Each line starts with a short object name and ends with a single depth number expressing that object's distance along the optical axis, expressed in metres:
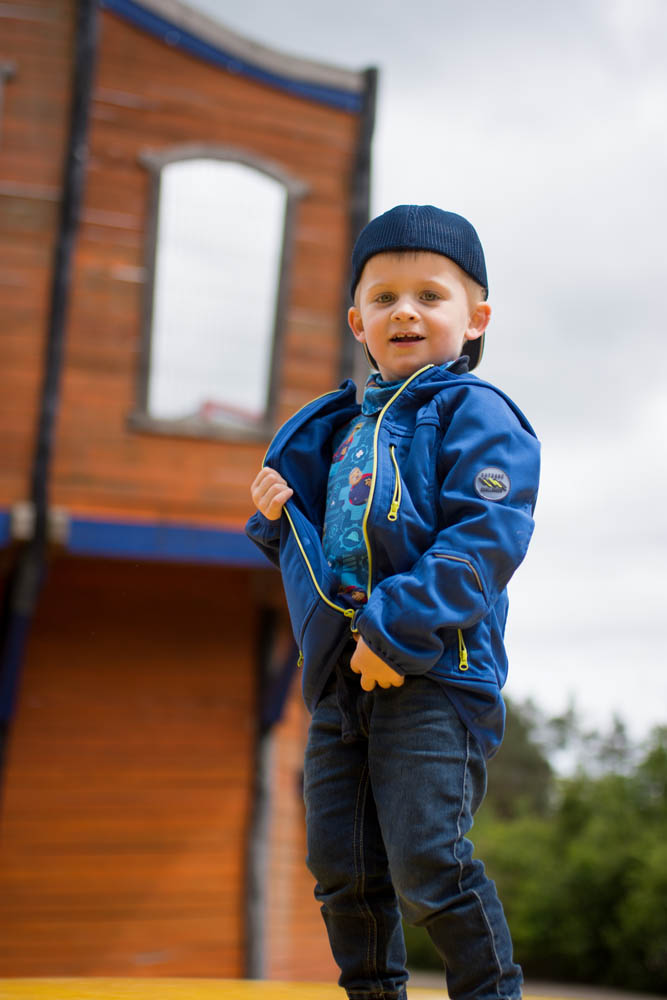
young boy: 1.86
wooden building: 7.62
